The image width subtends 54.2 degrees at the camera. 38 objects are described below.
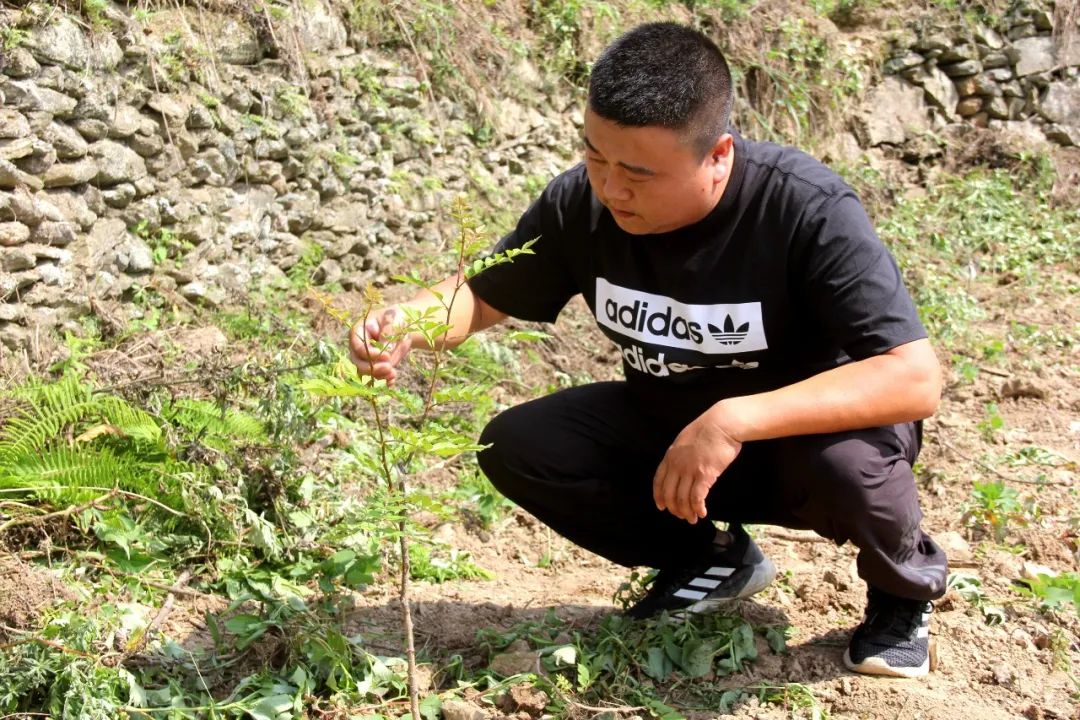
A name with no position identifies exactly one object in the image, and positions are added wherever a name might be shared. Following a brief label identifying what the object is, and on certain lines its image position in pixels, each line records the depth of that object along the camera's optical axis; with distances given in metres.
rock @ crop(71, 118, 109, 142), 3.99
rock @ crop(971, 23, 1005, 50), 8.79
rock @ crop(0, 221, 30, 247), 3.72
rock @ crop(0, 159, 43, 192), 3.67
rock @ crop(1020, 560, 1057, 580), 3.16
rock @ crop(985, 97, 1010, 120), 8.81
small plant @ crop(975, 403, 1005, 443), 4.63
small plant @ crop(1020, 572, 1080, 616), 2.89
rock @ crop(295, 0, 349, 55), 5.07
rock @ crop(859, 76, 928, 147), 8.49
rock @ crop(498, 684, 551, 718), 2.49
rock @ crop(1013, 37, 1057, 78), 8.78
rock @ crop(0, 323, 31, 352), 3.75
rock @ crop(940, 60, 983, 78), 8.74
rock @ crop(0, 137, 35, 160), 3.68
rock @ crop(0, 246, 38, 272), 3.72
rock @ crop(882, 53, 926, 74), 8.67
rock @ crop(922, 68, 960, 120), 8.73
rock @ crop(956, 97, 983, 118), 8.84
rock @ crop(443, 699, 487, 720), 2.39
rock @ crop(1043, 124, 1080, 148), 8.74
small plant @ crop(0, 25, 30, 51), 3.64
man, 2.31
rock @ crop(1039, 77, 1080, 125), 8.80
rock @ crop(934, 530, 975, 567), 3.30
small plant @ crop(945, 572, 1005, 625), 2.94
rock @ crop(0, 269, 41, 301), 3.73
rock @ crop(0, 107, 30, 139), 3.66
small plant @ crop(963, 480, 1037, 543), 3.60
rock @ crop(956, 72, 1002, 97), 8.79
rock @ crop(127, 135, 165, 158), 4.22
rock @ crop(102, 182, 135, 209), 4.14
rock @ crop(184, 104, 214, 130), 4.44
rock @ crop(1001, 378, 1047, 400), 5.21
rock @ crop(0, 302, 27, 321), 3.72
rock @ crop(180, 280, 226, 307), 4.48
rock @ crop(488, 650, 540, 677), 2.61
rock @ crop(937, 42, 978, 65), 8.71
